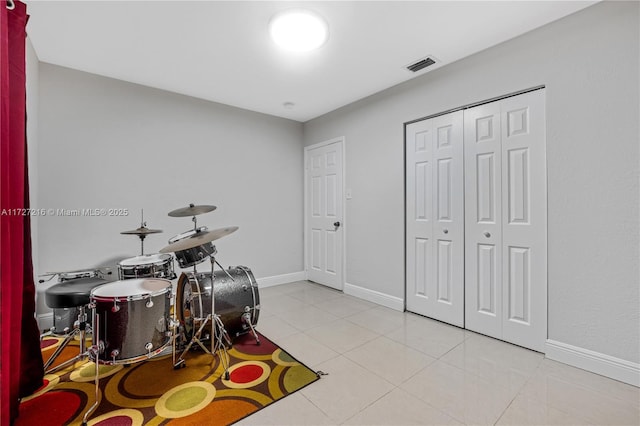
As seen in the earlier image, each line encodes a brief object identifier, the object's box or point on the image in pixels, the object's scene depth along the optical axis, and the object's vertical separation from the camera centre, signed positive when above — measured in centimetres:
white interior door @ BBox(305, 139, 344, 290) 396 -4
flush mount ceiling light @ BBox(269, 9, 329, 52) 200 +135
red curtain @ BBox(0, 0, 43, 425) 127 -11
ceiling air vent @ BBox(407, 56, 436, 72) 262 +138
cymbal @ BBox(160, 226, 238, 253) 182 -19
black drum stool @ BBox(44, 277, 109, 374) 194 -63
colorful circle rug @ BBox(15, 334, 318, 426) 159 -114
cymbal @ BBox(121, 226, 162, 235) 267 -19
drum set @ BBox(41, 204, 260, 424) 163 -65
